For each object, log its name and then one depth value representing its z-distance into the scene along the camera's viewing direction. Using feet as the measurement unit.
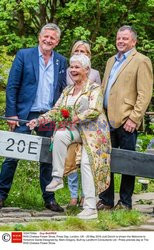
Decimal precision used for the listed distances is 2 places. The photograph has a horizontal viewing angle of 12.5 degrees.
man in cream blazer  22.34
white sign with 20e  21.27
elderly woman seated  21.07
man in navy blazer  22.65
